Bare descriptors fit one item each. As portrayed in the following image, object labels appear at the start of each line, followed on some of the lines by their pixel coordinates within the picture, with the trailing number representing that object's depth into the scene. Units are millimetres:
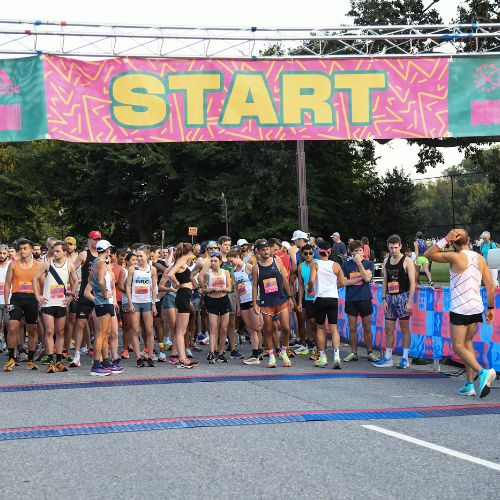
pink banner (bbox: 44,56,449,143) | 15555
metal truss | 15062
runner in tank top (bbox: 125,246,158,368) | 13477
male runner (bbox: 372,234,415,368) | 12836
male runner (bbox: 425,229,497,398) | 10211
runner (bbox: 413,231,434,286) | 28778
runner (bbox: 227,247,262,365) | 13789
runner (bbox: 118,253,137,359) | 13984
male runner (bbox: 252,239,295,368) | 13203
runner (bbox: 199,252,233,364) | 13656
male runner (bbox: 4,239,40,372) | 13156
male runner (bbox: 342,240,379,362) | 13883
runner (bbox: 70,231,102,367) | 13125
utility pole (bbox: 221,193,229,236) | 38862
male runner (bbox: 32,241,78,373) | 12812
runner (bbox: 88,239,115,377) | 12211
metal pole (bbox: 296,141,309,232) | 22703
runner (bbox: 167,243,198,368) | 13219
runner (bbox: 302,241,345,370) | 13156
